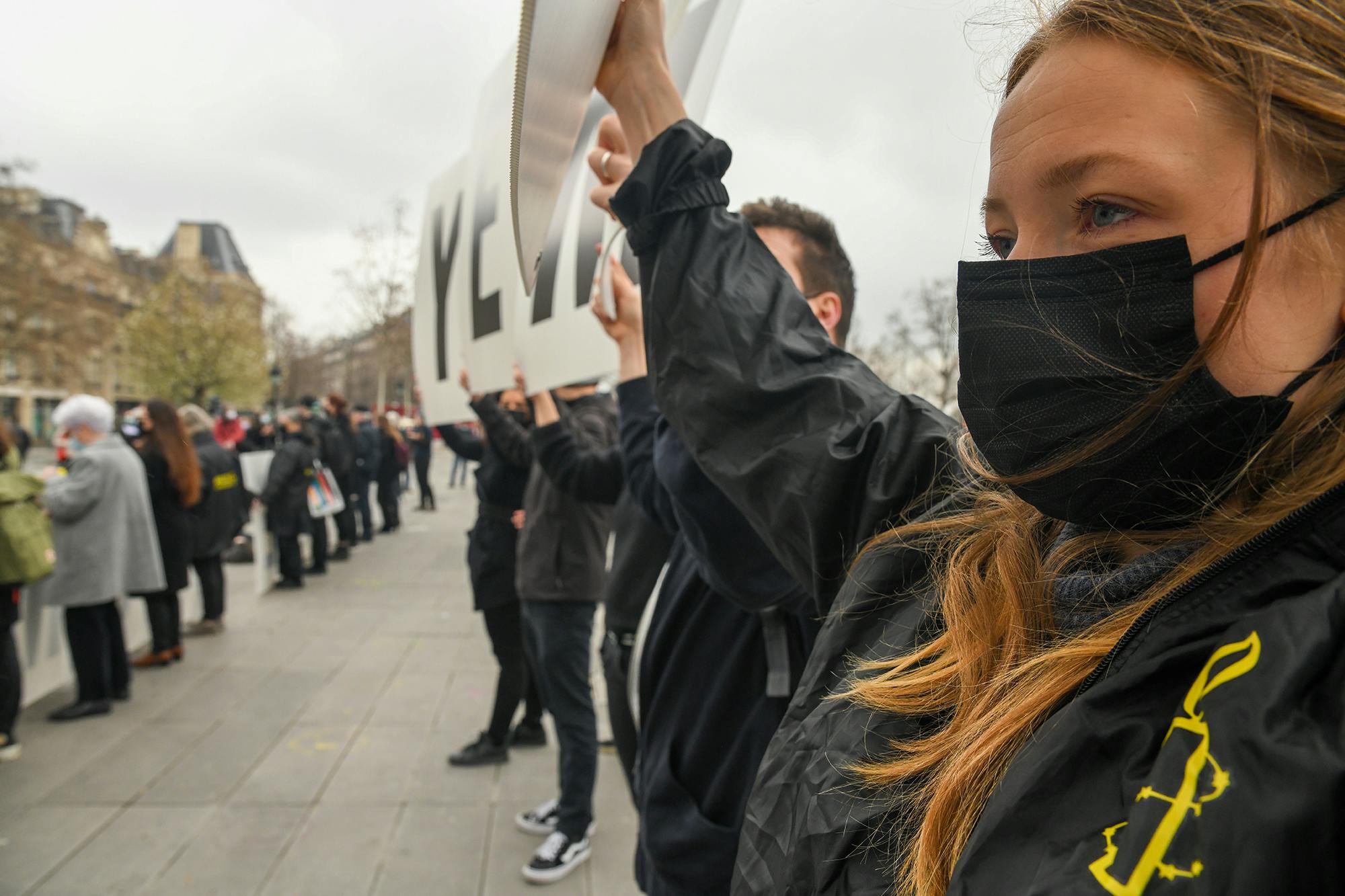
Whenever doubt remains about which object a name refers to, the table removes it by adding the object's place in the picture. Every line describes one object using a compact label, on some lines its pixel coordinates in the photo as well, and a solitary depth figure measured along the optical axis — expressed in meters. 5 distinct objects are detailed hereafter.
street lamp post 19.69
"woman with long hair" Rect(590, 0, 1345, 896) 0.54
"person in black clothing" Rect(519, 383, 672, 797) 3.09
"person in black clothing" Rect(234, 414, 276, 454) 12.71
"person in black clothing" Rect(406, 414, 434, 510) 16.62
